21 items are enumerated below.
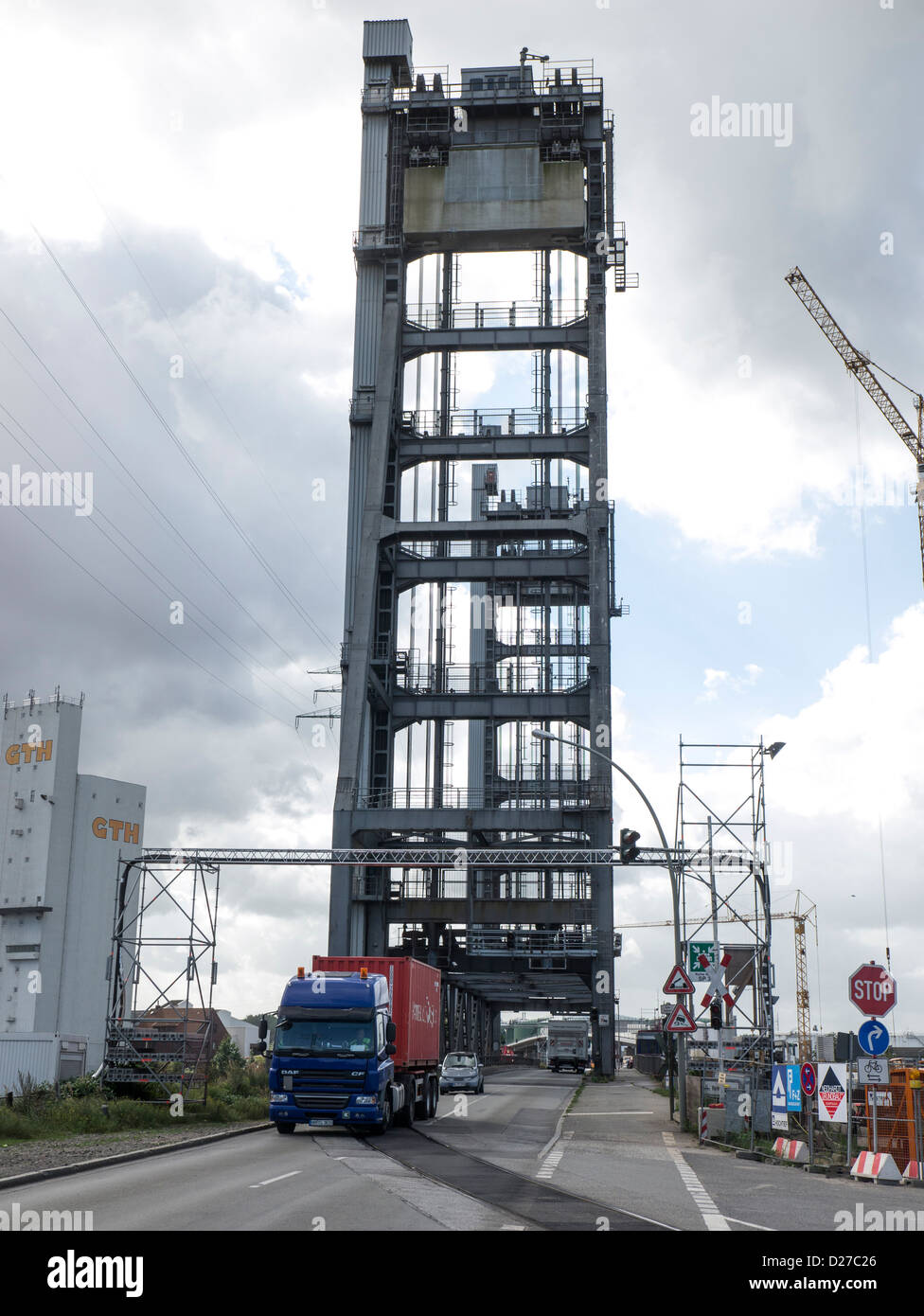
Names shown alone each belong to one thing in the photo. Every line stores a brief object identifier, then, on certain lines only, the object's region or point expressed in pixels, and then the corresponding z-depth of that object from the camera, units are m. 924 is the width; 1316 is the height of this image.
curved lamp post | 29.55
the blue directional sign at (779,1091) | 24.02
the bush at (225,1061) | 42.87
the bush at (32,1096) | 27.34
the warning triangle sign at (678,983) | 28.44
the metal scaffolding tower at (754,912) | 38.72
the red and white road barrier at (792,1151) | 22.56
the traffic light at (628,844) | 34.84
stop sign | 18.53
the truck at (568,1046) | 82.94
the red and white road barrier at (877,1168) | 19.23
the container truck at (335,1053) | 24.83
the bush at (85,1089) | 31.45
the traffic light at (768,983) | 38.41
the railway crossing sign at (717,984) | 27.52
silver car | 51.25
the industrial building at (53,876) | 80.94
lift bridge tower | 53.72
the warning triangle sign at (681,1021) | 28.84
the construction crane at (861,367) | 96.06
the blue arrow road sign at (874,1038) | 18.78
